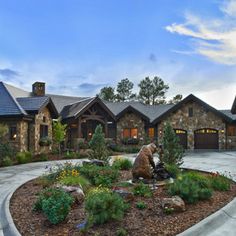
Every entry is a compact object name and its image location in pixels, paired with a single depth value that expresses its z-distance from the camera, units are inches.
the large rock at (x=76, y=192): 297.9
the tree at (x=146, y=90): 2265.0
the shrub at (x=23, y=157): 755.4
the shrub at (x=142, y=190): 309.5
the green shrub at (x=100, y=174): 381.6
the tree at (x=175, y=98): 2283.3
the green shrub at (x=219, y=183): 350.9
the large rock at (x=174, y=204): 265.0
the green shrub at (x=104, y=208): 232.2
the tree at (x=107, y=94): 2313.0
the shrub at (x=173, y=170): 421.4
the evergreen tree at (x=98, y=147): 595.5
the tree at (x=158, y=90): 2251.5
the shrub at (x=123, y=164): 557.8
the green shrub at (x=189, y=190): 289.1
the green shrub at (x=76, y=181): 347.7
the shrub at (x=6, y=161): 705.6
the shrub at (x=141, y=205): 271.3
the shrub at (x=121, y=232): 214.8
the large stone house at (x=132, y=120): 952.9
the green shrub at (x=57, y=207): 237.1
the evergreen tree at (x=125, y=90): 2343.8
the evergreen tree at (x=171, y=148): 489.1
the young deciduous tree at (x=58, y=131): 900.6
